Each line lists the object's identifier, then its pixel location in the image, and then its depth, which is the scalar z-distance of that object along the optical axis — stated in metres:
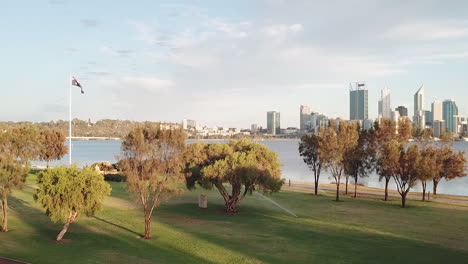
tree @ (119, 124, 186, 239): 30.48
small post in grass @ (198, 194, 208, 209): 43.50
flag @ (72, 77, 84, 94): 60.44
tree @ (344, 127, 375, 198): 57.28
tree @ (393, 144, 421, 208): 49.12
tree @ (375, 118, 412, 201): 51.66
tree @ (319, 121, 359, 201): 55.16
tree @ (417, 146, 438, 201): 48.50
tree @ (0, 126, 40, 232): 30.75
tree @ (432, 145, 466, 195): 60.56
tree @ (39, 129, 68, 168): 81.81
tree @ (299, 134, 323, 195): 59.75
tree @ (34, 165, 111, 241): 27.88
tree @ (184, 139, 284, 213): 39.41
